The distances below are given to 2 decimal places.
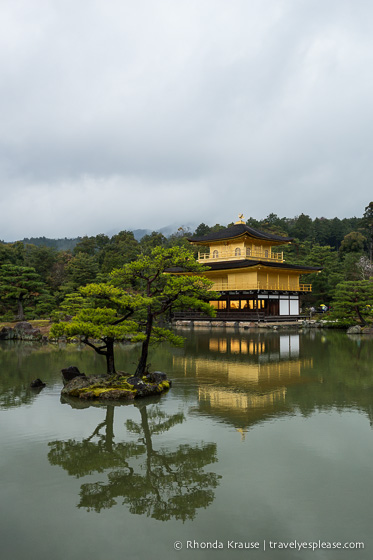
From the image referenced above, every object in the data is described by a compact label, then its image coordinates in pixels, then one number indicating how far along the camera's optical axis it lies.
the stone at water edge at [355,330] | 32.91
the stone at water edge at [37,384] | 13.40
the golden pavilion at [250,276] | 40.53
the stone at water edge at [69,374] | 13.60
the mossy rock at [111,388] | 11.83
